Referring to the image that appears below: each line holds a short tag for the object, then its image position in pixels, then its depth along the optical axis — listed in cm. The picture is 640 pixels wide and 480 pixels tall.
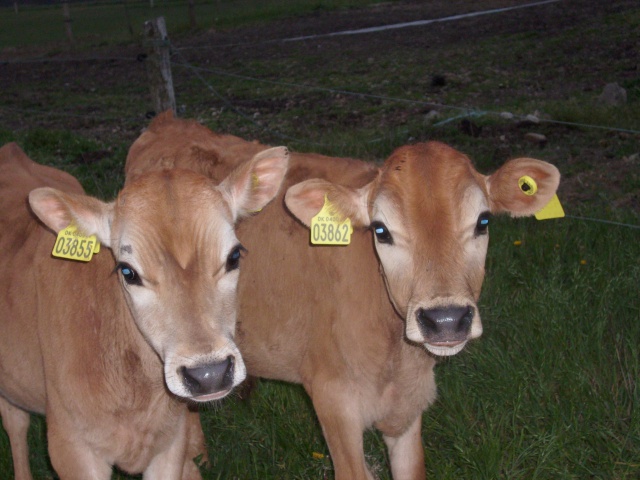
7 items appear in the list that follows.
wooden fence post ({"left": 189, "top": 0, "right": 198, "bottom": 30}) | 2432
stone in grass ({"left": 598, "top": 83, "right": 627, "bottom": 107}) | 918
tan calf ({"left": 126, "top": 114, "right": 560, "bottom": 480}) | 334
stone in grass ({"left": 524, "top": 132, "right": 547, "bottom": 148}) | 798
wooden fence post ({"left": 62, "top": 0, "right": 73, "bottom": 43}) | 2630
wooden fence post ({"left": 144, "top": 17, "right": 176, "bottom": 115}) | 720
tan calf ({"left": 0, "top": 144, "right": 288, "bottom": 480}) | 301
